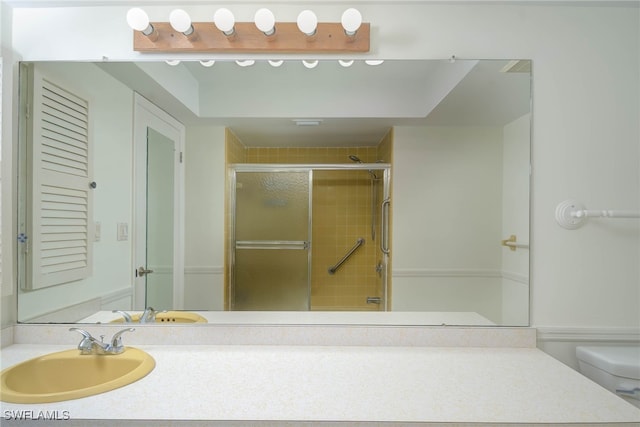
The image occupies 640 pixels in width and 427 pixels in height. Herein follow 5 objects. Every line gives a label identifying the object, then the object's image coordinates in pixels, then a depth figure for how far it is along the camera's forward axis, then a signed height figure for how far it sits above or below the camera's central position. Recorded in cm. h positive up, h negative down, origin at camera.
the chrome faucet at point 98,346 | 132 -48
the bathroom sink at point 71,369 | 123 -56
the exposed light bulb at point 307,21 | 135 +76
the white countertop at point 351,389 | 96 -52
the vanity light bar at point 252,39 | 144 +73
